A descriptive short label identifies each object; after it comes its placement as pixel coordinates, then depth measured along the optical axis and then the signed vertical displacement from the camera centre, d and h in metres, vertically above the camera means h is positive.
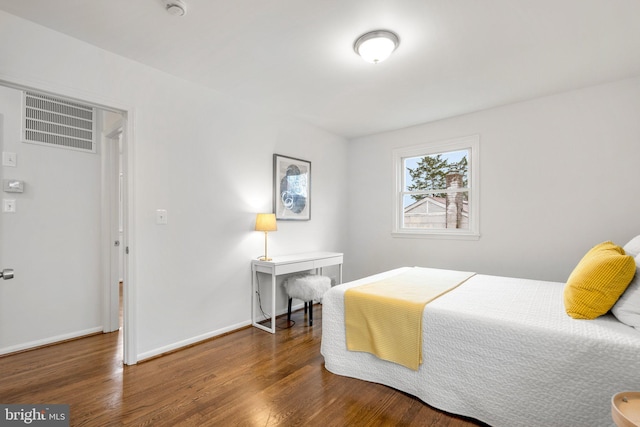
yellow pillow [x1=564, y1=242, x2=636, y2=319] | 1.59 -0.38
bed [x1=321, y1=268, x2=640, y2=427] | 1.43 -0.78
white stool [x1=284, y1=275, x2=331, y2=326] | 3.13 -0.77
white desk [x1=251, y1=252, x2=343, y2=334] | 3.05 -0.55
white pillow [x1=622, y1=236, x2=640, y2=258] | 1.99 -0.22
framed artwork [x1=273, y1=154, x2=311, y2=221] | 3.57 +0.32
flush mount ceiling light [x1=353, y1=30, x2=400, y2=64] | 2.05 +1.17
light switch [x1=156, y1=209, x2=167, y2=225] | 2.58 -0.02
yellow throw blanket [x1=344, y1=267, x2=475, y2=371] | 1.93 -0.70
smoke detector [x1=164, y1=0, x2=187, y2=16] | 1.76 +1.22
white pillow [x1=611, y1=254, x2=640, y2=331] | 1.53 -0.47
